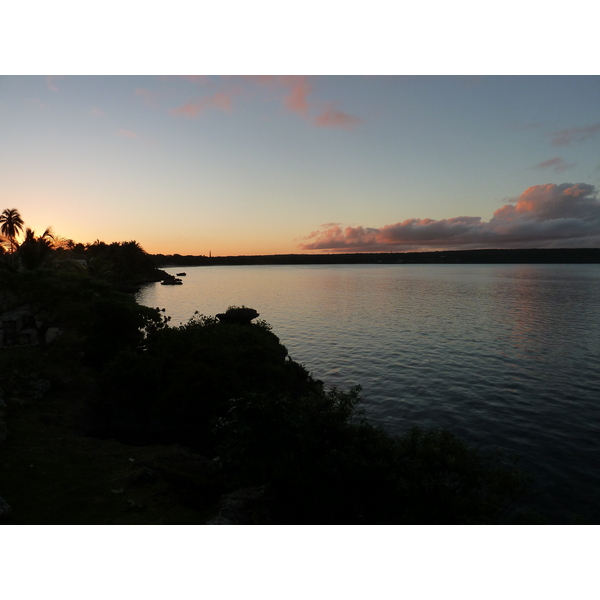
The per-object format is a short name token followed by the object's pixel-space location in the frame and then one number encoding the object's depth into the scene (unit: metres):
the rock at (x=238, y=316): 49.18
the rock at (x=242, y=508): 11.09
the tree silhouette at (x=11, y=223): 71.62
